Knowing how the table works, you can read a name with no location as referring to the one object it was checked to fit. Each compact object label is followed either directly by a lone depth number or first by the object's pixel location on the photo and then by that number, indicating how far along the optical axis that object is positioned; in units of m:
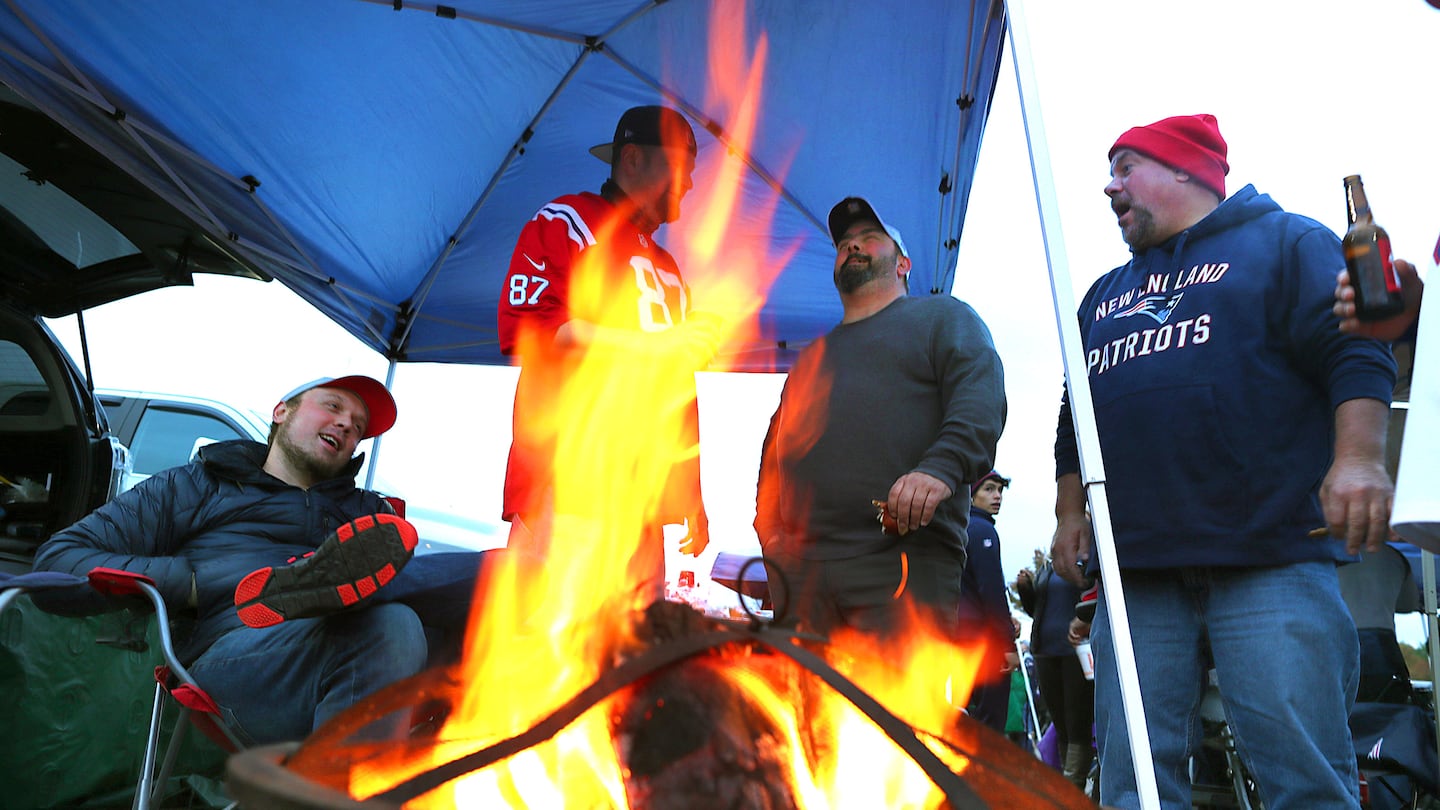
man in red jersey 2.21
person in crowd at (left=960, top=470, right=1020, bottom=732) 4.33
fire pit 0.97
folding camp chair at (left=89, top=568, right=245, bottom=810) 1.93
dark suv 3.73
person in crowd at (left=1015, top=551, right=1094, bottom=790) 4.84
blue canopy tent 3.07
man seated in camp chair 1.75
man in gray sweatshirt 2.20
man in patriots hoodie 1.72
